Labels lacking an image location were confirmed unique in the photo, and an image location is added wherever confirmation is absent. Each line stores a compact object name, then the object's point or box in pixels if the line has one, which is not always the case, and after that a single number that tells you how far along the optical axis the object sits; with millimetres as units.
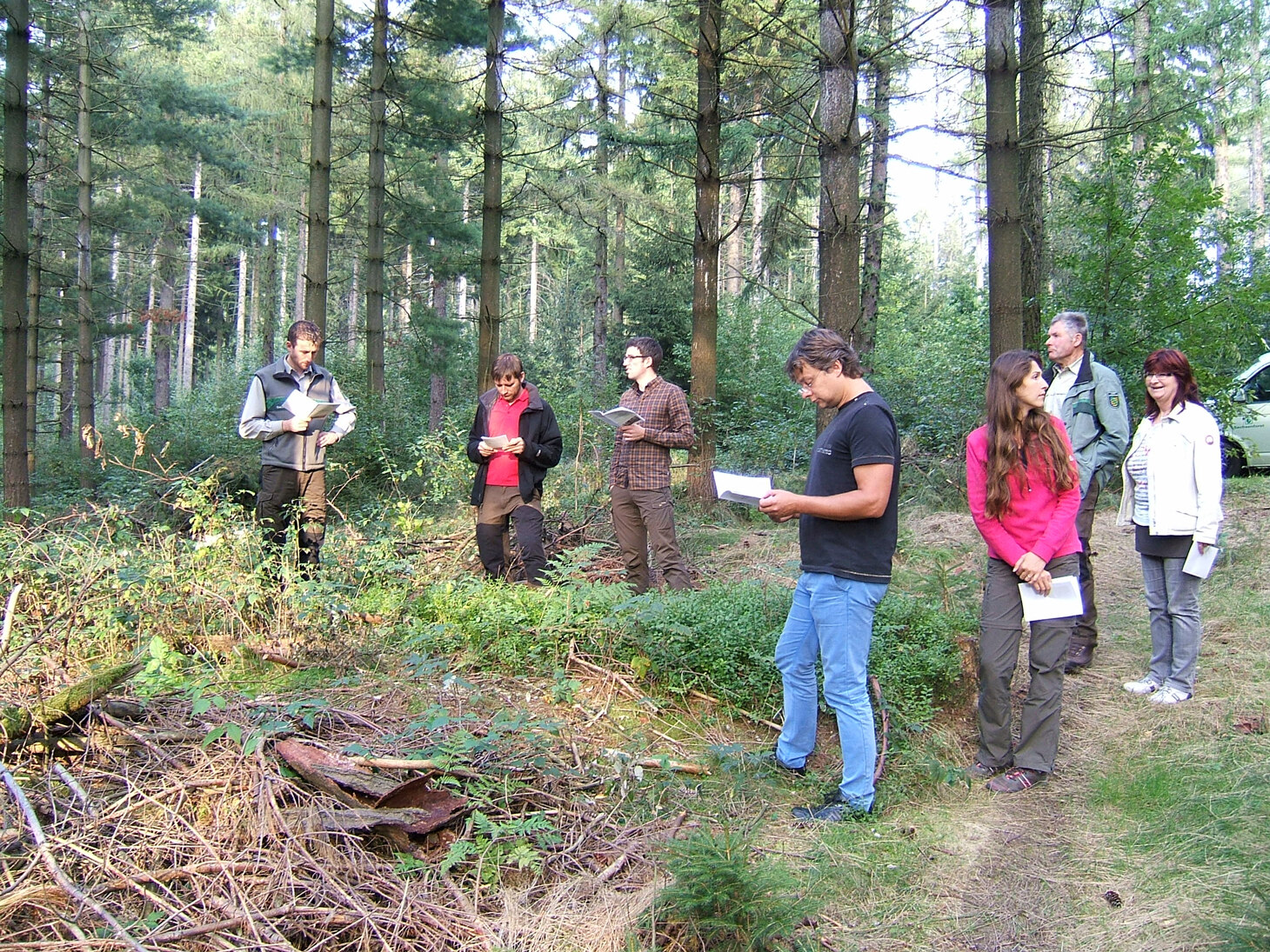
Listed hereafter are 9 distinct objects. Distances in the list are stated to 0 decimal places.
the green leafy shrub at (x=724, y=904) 2752
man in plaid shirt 6340
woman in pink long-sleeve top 4223
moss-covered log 3404
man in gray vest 6594
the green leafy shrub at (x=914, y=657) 4746
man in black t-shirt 3699
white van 12906
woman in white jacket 5062
